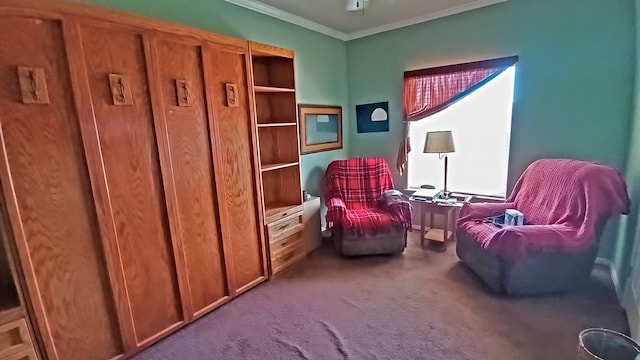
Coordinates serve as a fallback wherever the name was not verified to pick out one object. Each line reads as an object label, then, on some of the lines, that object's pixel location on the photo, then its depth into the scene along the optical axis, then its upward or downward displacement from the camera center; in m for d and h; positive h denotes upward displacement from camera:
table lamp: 3.06 -0.21
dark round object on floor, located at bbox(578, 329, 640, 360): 1.52 -1.19
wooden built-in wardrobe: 1.45 -0.18
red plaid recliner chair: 2.95 -0.86
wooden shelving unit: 2.78 -0.25
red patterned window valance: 2.99 +0.40
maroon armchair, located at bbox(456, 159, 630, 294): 2.10 -0.85
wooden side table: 3.07 -1.03
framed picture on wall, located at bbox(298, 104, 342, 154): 3.35 +0.01
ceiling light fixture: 2.37 +0.97
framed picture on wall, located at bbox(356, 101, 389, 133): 3.78 +0.11
